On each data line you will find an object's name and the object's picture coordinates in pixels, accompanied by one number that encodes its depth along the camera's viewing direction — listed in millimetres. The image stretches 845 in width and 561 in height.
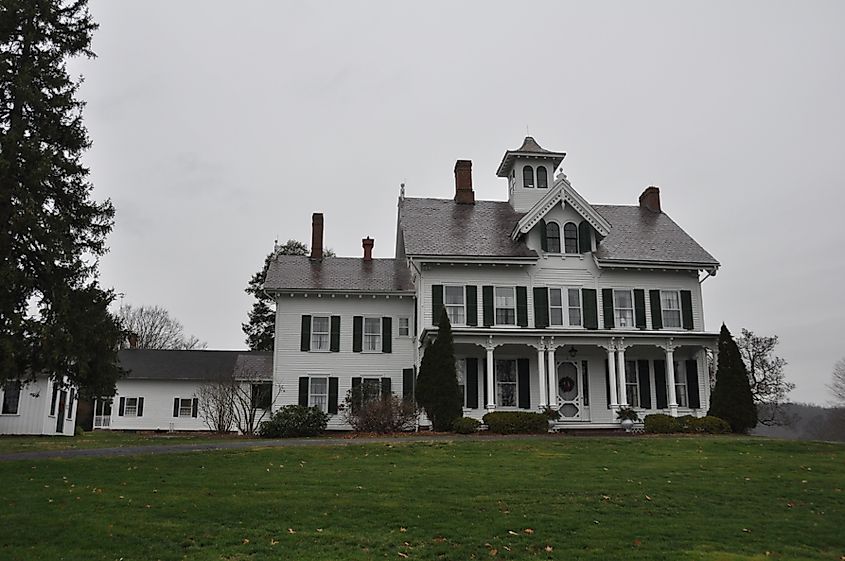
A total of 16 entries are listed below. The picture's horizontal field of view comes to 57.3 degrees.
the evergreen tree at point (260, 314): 54562
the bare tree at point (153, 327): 75188
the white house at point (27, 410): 33531
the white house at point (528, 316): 30609
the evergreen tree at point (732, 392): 27812
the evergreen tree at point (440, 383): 26984
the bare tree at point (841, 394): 69625
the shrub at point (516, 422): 26172
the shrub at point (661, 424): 27031
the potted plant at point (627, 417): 29156
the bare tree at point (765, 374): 51094
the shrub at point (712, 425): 27031
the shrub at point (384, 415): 25953
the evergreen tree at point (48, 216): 16828
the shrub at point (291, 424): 26562
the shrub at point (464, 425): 25750
